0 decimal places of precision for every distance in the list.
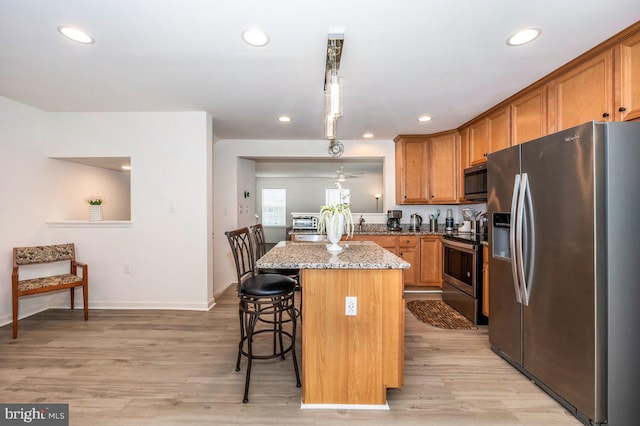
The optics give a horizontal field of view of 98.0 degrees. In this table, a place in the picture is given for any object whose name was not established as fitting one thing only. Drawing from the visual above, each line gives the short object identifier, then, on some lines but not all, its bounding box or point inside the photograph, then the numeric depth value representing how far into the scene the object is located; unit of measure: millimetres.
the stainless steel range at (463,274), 2947
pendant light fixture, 1792
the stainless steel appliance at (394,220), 4383
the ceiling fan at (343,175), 8014
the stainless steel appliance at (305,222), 4633
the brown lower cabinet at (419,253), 3951
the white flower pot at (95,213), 3412
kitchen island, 1661
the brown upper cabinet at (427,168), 4004
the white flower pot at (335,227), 2033
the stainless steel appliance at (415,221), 4477
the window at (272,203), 9344
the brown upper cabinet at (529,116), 2410
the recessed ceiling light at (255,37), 1744
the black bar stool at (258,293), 1812
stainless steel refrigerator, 1480
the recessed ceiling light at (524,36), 1751
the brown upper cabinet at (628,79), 1718
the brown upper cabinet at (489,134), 2910
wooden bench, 2660
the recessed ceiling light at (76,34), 1734
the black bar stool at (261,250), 2480
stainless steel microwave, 3160
